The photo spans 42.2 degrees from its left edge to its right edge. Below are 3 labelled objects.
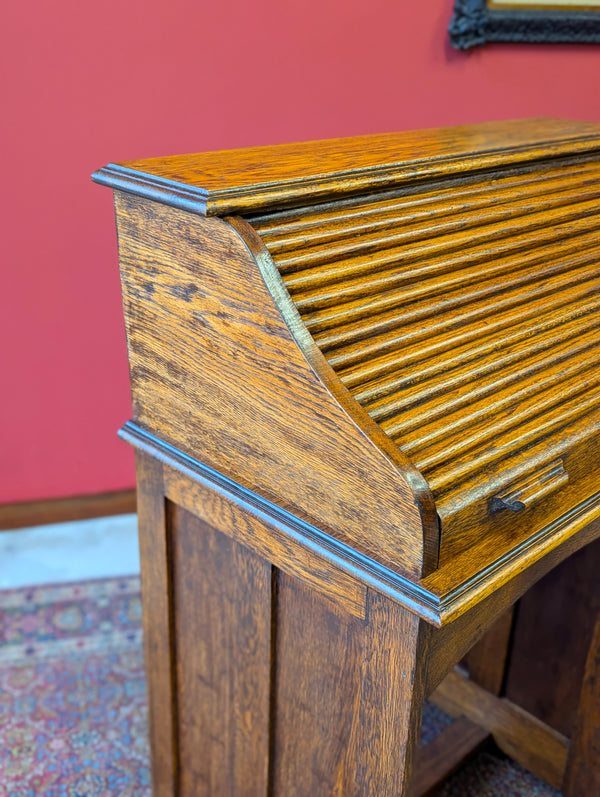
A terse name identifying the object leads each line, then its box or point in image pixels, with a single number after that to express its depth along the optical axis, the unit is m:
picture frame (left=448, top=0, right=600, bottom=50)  2.70
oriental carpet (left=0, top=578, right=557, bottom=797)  2.05
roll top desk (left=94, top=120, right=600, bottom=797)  1.03
